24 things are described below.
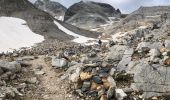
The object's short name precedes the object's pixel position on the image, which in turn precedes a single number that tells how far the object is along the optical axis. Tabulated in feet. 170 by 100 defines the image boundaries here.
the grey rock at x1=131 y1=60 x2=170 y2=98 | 23.91
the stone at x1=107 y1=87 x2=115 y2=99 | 23.59
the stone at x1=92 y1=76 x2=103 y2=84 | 25.83
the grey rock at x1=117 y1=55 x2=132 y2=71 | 27.79
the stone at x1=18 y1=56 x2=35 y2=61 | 37.00
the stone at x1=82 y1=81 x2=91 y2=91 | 25.65
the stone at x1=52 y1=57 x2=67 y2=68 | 32.14
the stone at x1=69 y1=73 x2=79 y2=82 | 26.99
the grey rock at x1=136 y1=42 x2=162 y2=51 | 30.40
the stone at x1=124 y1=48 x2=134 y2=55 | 30.12
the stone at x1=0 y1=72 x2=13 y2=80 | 27.47
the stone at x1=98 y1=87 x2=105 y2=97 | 24.24
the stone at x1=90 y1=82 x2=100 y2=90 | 25.41
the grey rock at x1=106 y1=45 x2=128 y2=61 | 30.97
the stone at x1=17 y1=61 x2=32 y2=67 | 32.87
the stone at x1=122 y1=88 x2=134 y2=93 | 24.33
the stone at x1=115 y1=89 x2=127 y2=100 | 23.35
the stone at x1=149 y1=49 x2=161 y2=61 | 26.90
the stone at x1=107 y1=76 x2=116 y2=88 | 25.20
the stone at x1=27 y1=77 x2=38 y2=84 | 28.14
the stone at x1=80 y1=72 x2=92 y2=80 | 26.34
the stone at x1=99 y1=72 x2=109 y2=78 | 26.50
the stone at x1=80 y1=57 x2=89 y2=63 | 31.87
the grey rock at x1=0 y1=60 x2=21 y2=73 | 28.71
